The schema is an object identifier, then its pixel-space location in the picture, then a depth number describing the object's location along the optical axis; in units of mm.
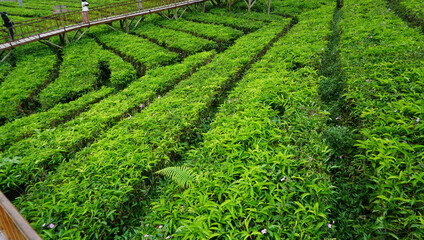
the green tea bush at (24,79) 7016
